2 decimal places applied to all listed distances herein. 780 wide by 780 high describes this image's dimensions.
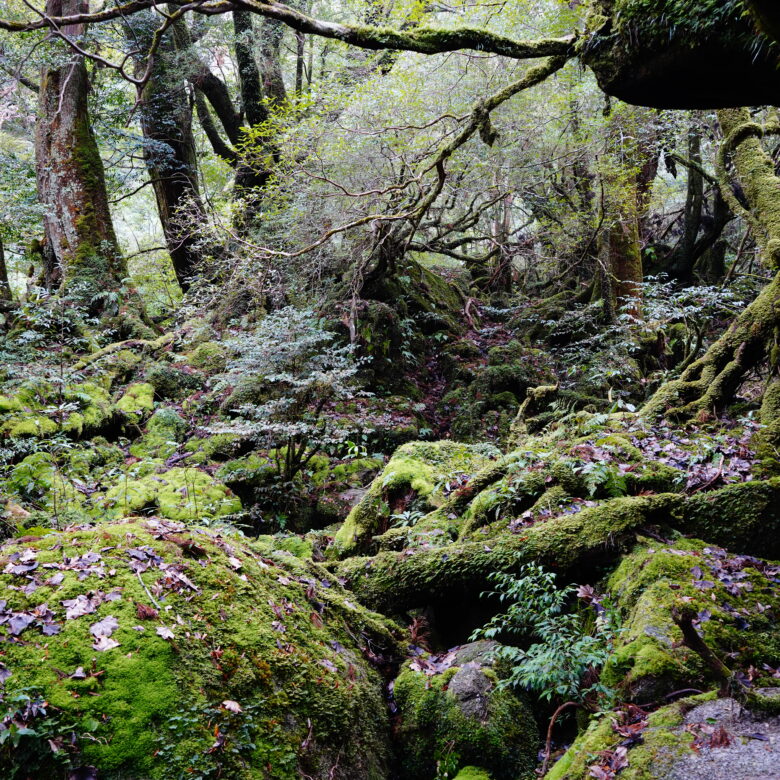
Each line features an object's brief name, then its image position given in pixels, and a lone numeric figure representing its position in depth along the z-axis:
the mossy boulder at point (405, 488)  5.49
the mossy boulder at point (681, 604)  2.71
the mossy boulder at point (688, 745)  2.09
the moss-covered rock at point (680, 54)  2.46
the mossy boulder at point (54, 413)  7.41
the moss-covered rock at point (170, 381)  10.22
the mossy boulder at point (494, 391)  11.09
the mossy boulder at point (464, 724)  2.94
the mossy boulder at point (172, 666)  2.02
